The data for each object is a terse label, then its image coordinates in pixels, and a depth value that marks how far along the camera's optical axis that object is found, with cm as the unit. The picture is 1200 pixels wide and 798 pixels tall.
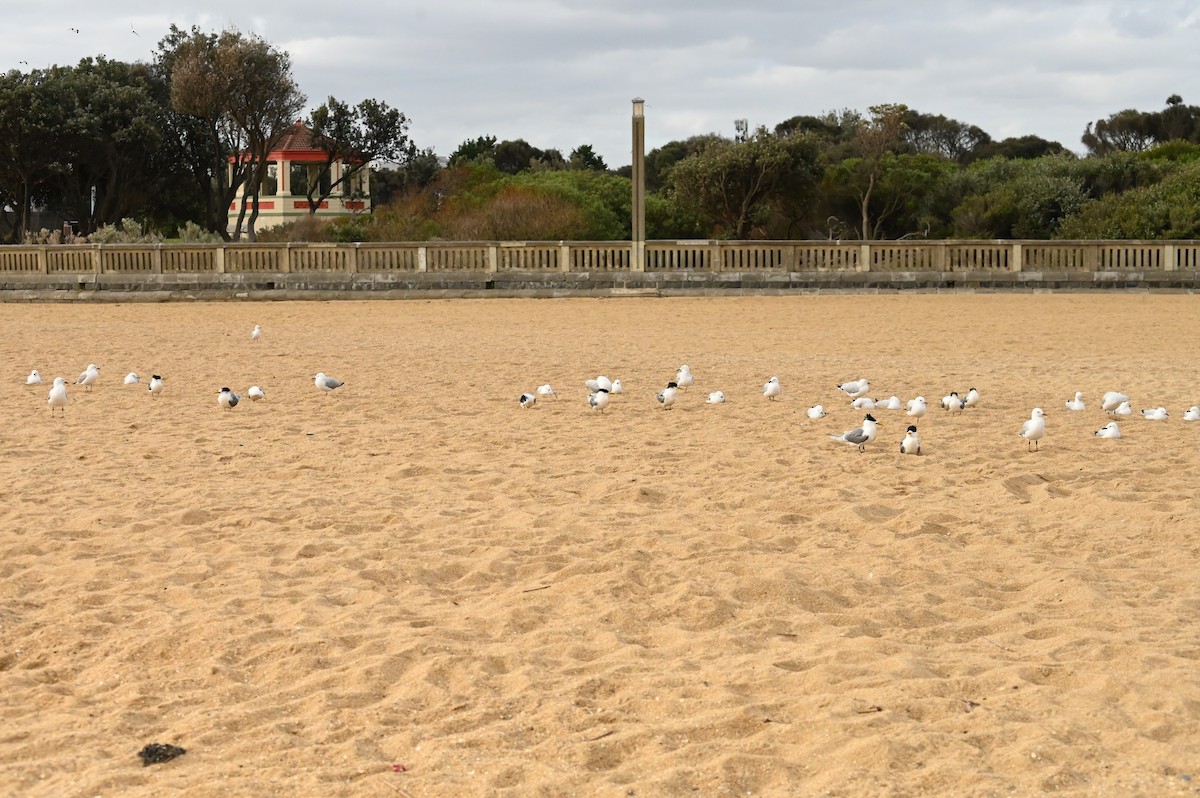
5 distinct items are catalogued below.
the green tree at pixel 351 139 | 6575
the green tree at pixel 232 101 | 5412
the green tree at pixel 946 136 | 9350
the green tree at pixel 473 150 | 7506
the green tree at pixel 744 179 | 5028
